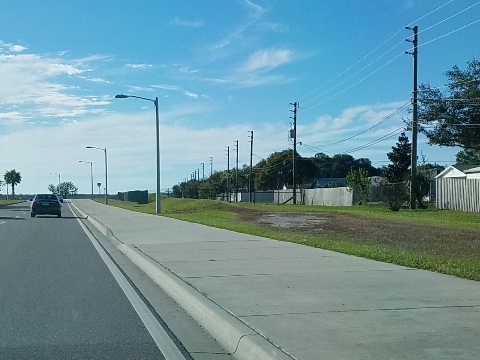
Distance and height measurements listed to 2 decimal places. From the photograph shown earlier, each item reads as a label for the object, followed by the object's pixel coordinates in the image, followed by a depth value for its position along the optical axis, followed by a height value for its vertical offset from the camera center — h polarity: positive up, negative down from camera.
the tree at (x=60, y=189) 194.27 +1.78
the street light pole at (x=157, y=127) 42.36 +4.31
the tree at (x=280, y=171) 128.38 +4.59
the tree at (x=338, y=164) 142.00 +6.41
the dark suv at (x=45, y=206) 44.38 -0.73
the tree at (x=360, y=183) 62.03 +1.00
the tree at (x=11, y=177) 163.75 +4.47
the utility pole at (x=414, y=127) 44.84 +4.46
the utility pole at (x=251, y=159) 92.56 +4.83
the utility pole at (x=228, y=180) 111.20 +2.57
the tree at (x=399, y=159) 92.25 +5.01
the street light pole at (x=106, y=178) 80.46 +2.05
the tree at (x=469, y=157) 77.38 +4.56
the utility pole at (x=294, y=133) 73.78 +6.74
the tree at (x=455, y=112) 49.34 +6.21
